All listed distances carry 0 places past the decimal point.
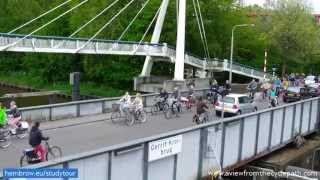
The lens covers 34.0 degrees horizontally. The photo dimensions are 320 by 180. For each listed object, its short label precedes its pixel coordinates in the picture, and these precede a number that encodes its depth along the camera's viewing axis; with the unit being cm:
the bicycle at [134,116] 2366
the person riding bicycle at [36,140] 1396
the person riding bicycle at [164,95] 2771
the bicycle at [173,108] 2678
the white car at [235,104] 2736
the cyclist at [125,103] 2358
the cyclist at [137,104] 2391
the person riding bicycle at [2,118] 1775
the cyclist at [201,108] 2388
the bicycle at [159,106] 2759
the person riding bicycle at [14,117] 1855
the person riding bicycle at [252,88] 3678
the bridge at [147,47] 3834
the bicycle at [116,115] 2391
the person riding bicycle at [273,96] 3104
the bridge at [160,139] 1149
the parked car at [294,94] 3812
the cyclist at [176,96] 2741
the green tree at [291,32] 6938
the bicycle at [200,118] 2415
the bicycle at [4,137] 1749
